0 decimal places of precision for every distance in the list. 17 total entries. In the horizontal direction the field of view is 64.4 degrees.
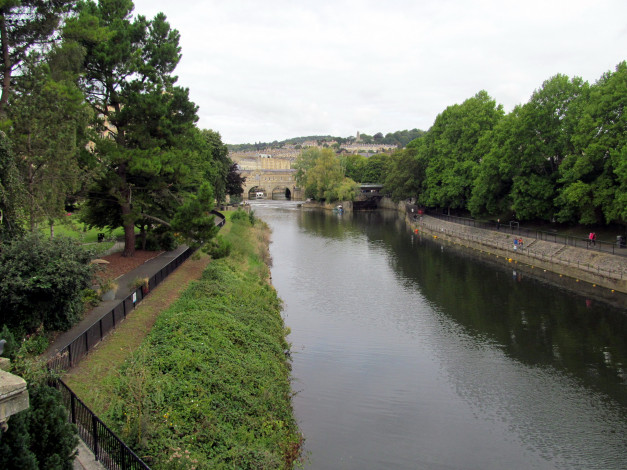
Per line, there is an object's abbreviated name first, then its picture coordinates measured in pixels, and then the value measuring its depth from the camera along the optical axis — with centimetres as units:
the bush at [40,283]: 1270
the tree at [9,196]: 1403
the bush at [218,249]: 2411
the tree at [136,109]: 2311
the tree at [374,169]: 9906
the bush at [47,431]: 676
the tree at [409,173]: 6369
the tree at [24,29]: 1812
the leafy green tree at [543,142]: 3622
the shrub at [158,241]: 2905
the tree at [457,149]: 5047
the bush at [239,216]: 5044
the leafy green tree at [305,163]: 10000
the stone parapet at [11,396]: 543
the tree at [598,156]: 3011
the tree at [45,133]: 1689
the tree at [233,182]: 7274
